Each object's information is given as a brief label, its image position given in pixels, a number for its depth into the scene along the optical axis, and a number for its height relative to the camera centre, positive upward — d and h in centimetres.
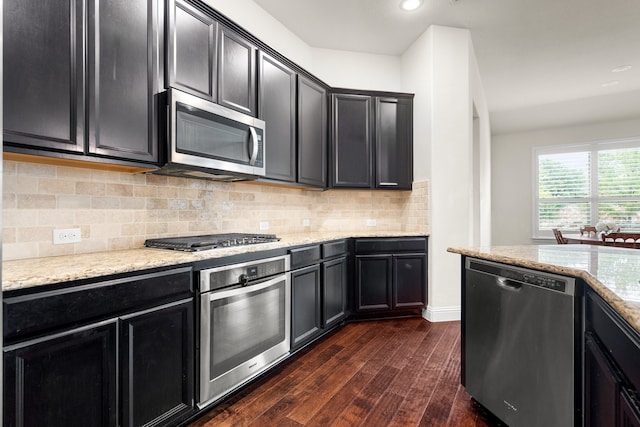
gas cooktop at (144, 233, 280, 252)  183 -19
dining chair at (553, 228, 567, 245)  461 -41
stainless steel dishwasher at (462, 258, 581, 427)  133 -64
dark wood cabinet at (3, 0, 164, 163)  133 +64
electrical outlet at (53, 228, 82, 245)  168 -13
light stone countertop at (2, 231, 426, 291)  115 -24
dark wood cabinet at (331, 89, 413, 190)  347 +79
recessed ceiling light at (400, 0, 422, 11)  293 +194
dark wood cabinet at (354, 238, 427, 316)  323 -67
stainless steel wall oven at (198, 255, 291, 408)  174 -69
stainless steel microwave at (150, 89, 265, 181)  187 +46
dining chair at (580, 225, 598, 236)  514 -32
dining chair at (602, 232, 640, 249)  406 -38
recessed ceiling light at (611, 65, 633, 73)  418 +191
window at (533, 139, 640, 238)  596 +50
